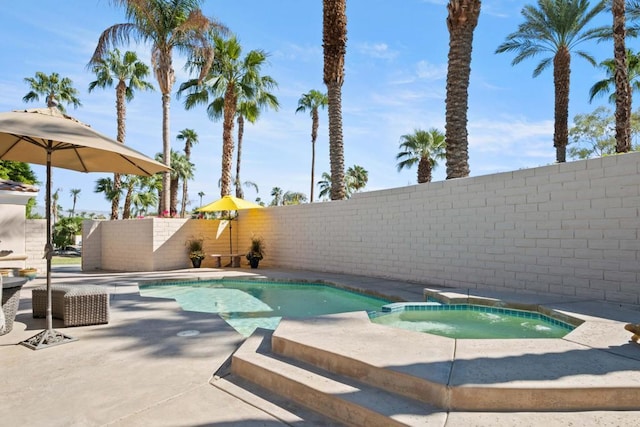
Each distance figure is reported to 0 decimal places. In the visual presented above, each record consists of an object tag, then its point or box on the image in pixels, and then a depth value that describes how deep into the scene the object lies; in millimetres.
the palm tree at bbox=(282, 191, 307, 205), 58844
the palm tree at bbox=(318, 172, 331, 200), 46656
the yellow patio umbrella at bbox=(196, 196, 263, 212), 11797
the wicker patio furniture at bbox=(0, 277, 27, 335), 4109
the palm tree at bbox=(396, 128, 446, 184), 23894
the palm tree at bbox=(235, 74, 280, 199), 15688
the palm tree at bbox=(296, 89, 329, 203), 29672
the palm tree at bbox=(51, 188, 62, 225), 53250
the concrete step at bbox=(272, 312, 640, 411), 2277
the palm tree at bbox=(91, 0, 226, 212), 12797
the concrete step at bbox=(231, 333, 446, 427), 2223
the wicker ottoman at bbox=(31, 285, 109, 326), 4586
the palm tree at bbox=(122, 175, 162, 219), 23939
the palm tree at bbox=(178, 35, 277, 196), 14891
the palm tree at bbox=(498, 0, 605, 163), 15773
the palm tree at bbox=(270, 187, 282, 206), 61588
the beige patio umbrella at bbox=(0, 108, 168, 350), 3488
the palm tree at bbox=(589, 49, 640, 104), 17141
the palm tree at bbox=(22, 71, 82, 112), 22156
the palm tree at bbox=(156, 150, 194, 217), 28734
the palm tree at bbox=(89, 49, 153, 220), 19281
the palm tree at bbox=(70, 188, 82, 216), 76562
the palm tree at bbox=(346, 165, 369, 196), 40938
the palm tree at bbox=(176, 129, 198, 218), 31953
